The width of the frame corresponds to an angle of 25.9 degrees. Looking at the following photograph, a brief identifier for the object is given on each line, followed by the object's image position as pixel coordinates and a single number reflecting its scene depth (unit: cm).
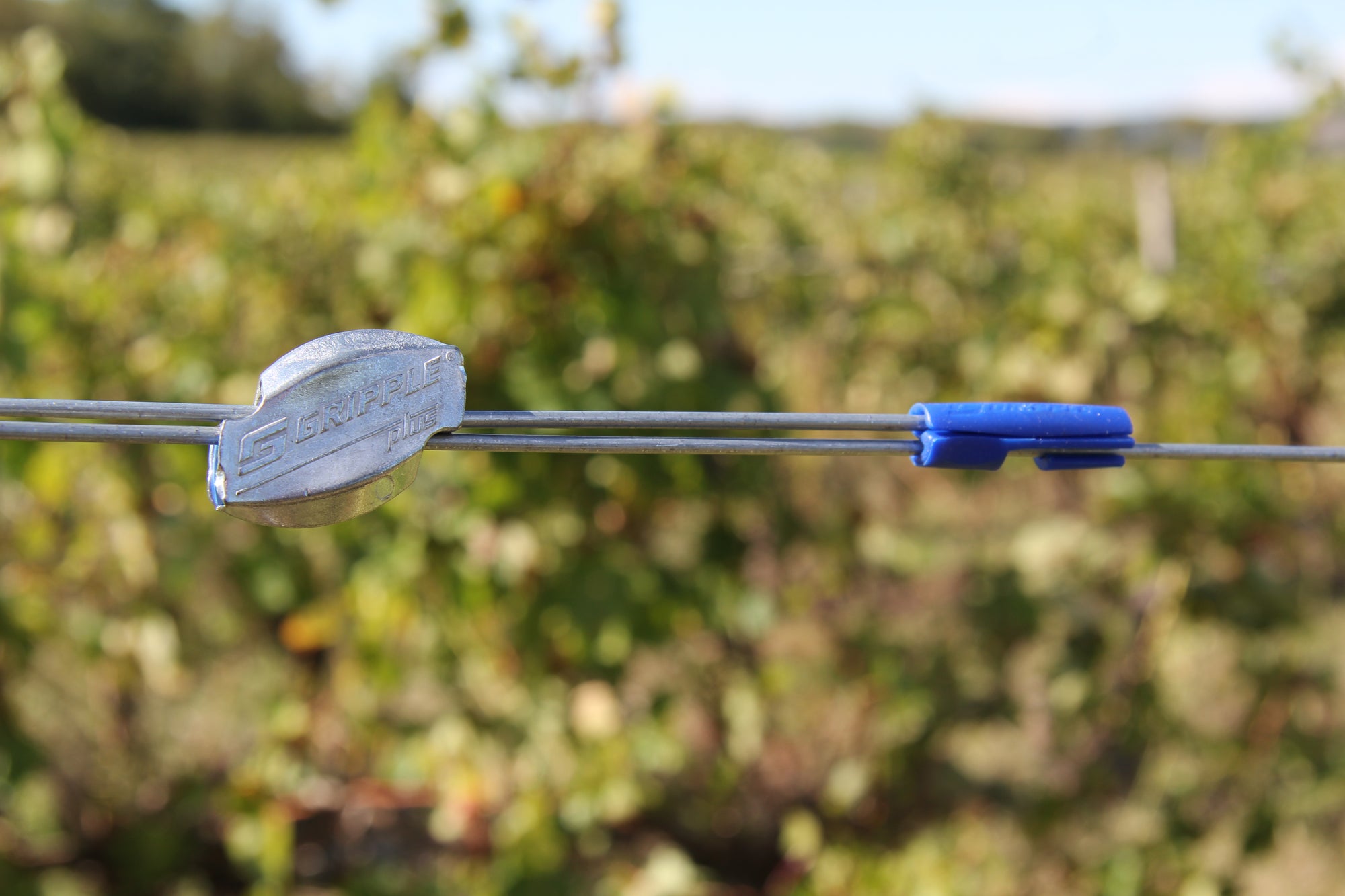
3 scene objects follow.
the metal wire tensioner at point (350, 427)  40
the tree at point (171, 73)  2720
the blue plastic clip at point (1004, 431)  42
